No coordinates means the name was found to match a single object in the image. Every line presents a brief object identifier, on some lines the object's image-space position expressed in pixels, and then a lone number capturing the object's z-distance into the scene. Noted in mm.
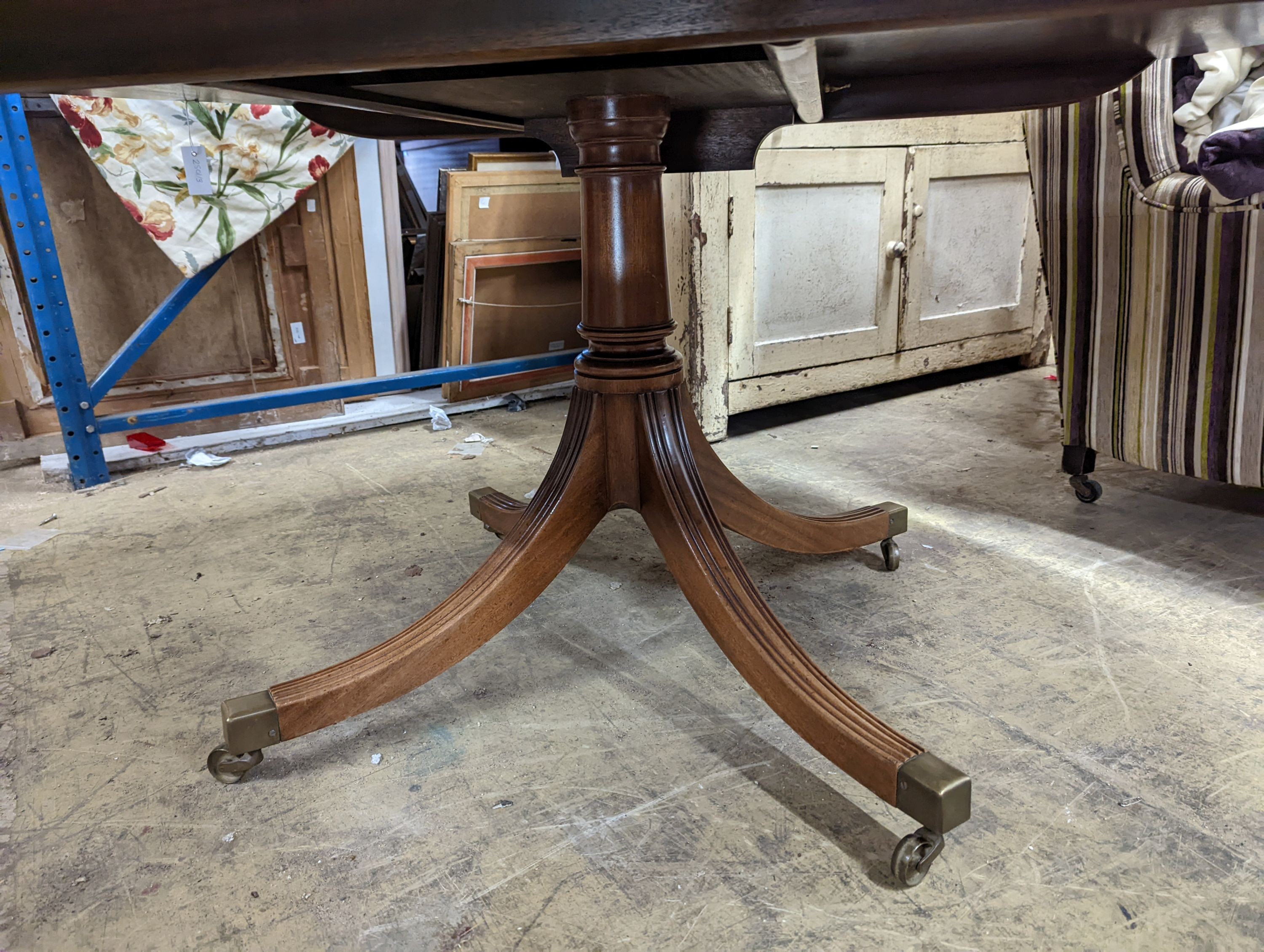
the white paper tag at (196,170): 1986
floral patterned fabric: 1899
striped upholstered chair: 1246
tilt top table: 484
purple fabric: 987
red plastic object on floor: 1999
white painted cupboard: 1958
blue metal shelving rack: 1702
